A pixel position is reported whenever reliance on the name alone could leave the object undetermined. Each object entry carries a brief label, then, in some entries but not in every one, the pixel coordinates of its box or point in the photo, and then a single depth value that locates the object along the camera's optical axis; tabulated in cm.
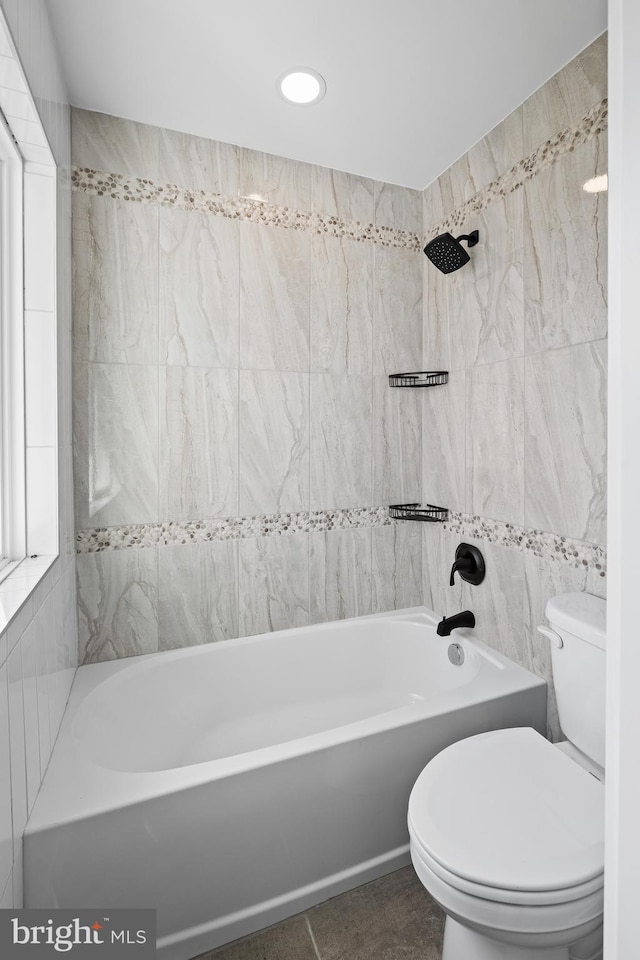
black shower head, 194
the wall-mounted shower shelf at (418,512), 220
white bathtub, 117
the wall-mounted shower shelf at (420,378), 218
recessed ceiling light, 161
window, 136
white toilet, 97
